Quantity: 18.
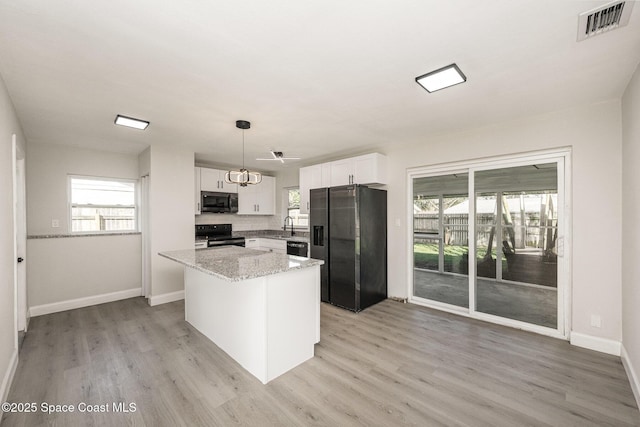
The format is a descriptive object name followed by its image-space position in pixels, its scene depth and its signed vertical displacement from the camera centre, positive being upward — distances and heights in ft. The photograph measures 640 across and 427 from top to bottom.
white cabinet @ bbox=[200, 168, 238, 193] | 16.99 +1.89
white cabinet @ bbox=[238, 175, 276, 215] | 19.20 +0.92
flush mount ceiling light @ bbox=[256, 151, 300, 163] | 15.52 +3.26
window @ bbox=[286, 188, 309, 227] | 20.00 +0.13
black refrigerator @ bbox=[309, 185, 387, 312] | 12.60 -1.58
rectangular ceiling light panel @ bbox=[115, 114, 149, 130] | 9.85 +3.32
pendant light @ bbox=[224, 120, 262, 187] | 10.48 +1.50
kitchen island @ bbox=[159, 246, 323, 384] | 7.45 -2.91
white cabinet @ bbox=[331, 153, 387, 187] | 13.65 +2.08
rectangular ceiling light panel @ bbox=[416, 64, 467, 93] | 6.80 +3.44
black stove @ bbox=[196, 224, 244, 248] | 16.89 -1.60
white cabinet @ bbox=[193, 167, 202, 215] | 16.69 +1.25
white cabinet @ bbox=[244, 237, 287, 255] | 17.53 -2.24
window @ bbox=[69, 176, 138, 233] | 14.01 +0.36
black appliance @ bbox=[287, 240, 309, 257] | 15.74 -2.19
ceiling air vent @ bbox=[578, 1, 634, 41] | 4.75 +3.48
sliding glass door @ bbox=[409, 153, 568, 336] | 10.42 -1.30
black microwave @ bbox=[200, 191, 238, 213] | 16.98 +0.58
